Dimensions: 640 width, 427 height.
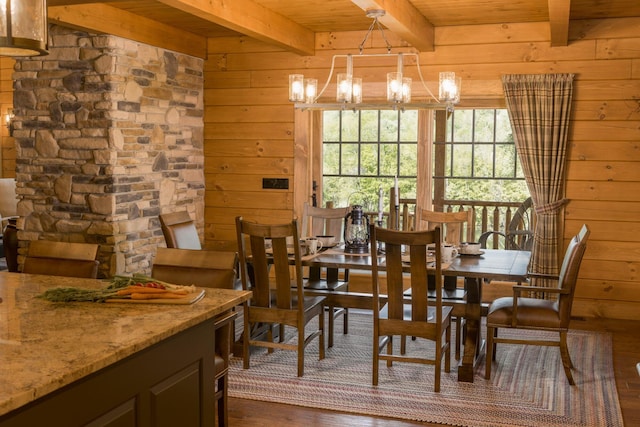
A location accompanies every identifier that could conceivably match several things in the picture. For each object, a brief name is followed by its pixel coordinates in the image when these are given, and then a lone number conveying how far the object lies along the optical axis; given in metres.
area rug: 3.90
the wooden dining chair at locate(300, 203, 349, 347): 4.96
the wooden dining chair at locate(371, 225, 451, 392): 4.03
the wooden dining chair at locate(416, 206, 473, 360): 4.68
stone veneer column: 5.64
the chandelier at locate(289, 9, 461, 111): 4.60
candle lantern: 5.17
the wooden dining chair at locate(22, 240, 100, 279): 3.39
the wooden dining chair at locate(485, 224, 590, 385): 4.25
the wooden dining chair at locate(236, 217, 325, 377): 4.35
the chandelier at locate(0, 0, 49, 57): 2.12
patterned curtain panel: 5.91
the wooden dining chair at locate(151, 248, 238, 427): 3.03
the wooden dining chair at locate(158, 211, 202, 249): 5.04
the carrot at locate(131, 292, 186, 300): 2.68
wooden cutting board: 2.67
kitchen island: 1.89
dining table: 4.39
